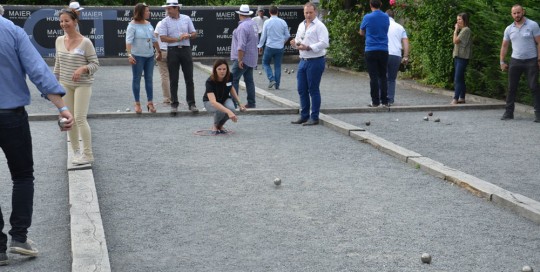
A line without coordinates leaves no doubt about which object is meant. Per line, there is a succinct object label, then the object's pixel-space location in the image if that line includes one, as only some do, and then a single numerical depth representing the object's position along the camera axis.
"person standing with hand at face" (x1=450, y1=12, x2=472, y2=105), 16.28
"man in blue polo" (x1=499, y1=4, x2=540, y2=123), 14.03
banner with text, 27.22
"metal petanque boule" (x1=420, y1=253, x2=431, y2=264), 6.00
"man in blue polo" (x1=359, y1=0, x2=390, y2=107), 15.18
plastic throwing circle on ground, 12.41
